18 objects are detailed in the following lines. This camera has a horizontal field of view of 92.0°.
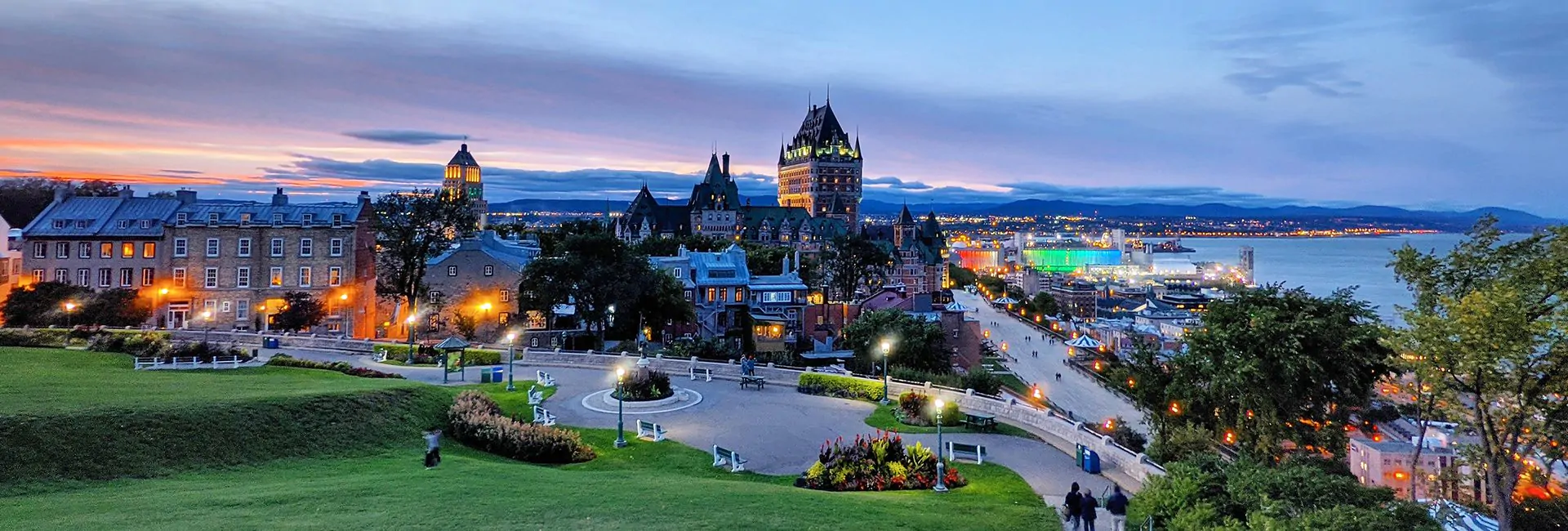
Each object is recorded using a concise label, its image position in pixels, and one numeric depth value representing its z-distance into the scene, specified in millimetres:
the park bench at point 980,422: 24297
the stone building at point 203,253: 44969
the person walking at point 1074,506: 14367
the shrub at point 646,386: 27234
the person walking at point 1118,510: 13914
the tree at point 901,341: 43875
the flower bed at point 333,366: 28828
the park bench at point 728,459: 18984
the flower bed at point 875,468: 17219
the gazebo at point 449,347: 28734
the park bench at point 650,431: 22000
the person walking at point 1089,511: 13984
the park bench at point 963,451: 20547
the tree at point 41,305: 40406
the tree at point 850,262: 72688
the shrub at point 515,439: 19156
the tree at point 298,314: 43844
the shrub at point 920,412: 25188
